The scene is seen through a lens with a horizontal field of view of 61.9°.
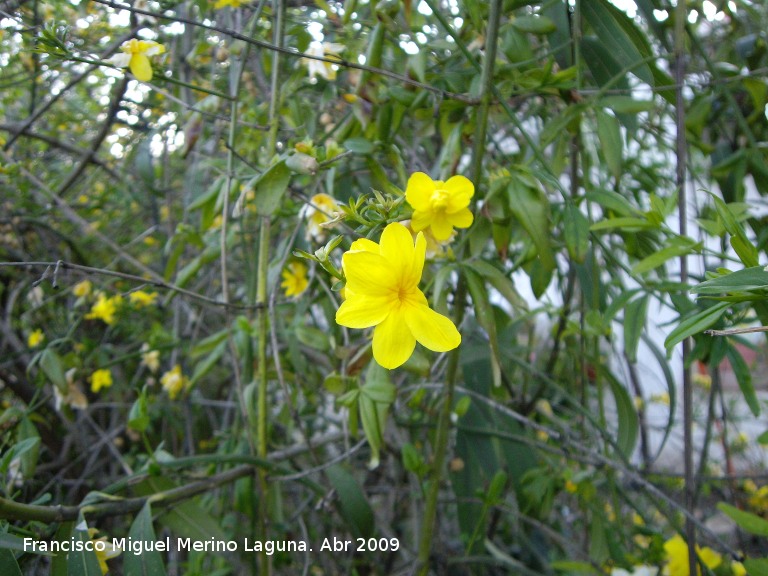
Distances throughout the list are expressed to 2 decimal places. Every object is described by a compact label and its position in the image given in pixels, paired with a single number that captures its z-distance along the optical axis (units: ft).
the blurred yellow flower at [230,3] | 1.02
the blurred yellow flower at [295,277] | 1.17
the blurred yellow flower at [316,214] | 0.97
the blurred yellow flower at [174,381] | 1.38
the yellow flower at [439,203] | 0.69
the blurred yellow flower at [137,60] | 0.92
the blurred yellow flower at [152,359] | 1.52
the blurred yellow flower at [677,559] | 1.14
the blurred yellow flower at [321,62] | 0.98
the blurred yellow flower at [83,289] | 1.49
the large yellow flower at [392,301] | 0.61
